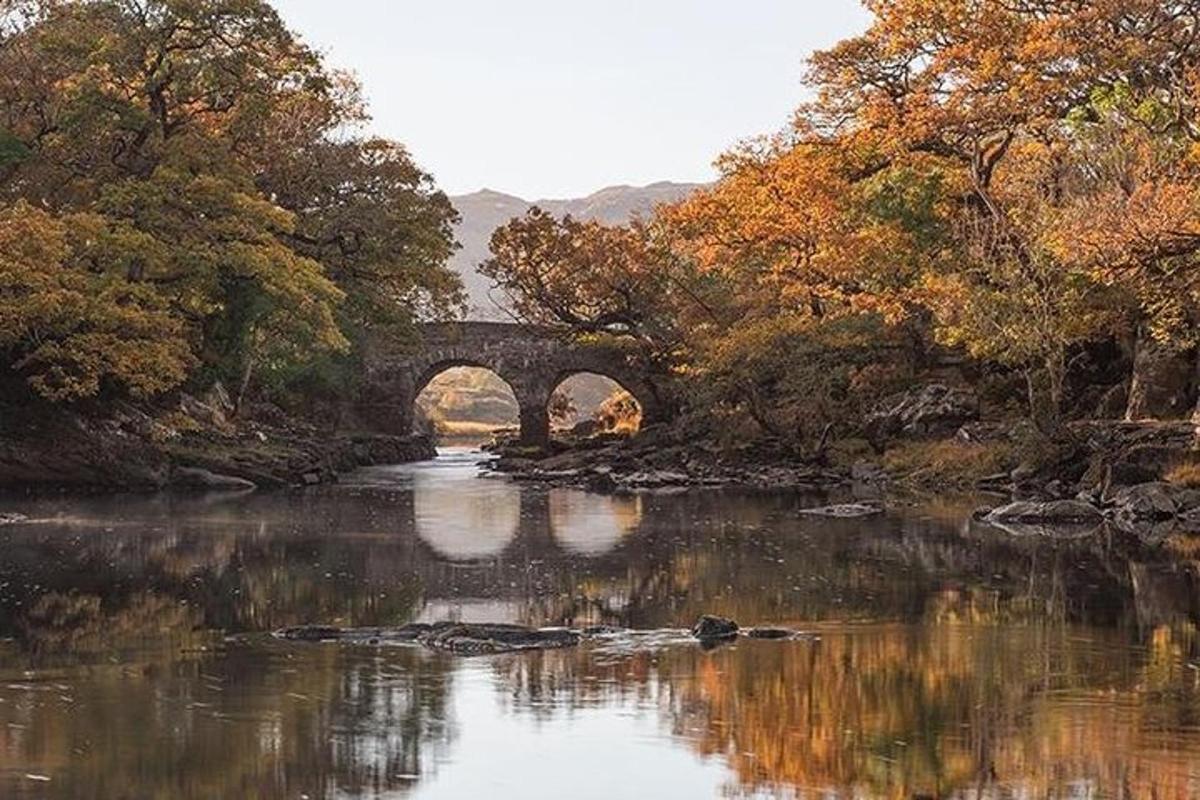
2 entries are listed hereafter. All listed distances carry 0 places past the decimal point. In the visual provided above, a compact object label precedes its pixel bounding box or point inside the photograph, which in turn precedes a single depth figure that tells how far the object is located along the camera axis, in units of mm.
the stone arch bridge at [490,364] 90438
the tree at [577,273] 83812
